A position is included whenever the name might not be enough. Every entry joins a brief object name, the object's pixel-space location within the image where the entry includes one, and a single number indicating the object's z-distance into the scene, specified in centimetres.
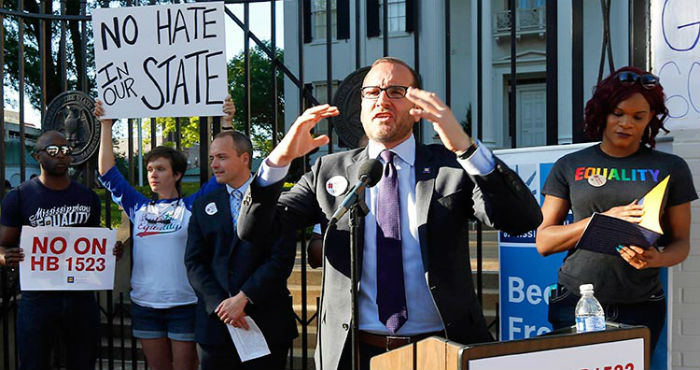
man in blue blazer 361
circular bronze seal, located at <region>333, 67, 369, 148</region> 396
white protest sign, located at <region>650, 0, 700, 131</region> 354
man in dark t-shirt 421
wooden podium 171
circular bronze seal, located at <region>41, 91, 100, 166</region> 464
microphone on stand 200
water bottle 201
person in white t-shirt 407
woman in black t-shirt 289
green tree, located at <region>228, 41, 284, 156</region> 2622
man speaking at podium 243
